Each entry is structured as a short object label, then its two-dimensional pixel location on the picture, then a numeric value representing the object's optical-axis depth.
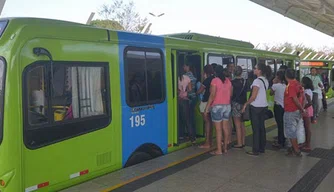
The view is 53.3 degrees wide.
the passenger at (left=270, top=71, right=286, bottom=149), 6.80
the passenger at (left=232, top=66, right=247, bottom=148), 6.64
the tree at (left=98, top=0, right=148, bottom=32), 25.73
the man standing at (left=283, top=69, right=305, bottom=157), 5.92
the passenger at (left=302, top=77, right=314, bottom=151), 6.67
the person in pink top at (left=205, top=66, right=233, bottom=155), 6.14
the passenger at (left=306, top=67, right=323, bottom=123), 9.70
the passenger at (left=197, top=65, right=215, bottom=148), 6.55
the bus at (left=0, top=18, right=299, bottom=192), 3.62
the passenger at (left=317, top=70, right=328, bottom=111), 12.92
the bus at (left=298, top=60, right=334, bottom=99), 18.08
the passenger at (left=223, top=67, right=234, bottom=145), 6.50
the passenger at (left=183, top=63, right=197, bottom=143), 6.86
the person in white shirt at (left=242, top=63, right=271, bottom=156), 6.08
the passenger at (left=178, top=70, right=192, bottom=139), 6.62
